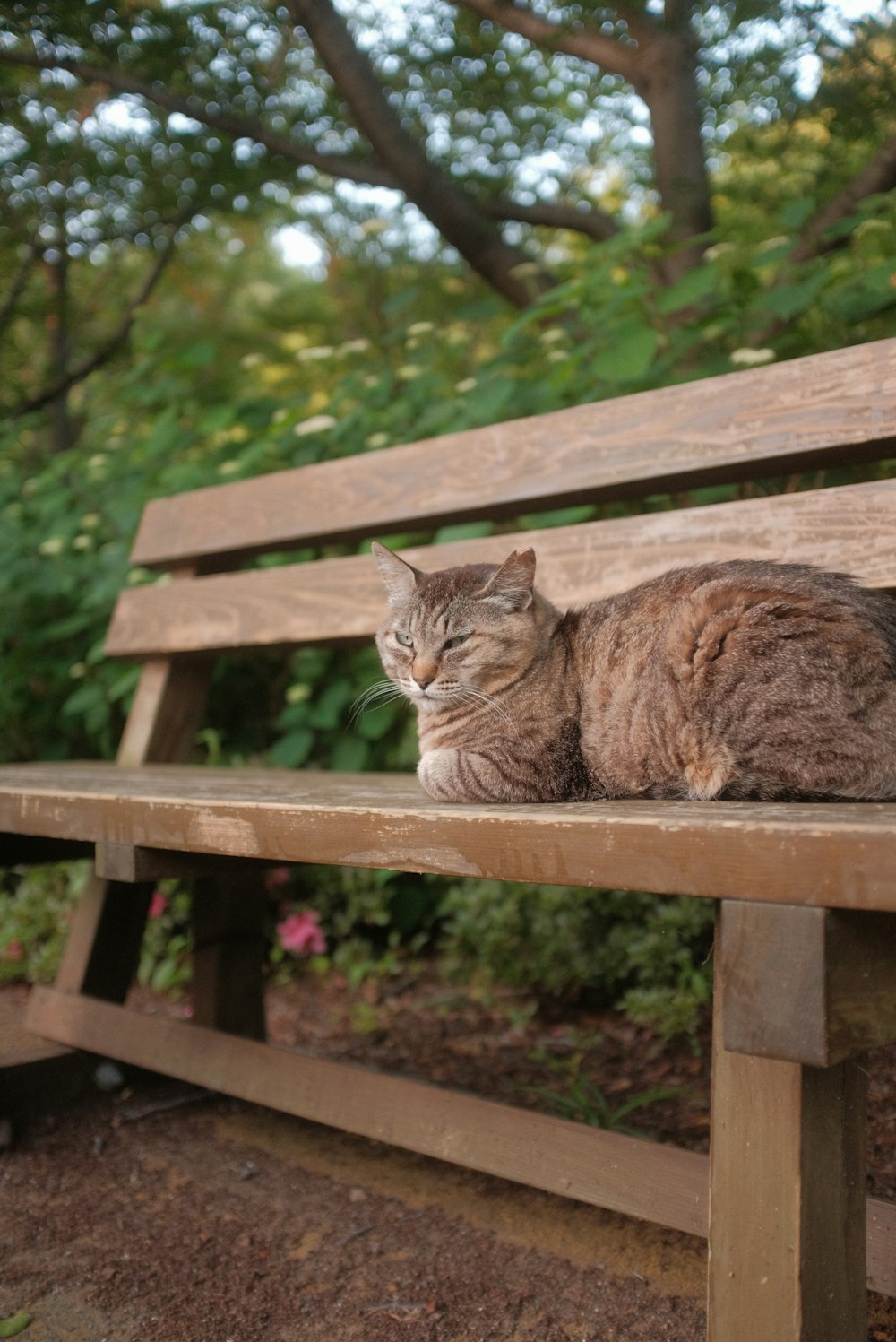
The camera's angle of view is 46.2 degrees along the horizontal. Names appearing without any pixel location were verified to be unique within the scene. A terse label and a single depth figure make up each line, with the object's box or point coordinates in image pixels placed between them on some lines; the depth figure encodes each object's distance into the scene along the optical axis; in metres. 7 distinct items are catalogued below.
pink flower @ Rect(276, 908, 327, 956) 3.53
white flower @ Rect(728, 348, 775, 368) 2.72
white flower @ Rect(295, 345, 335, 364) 3.81
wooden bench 1.07
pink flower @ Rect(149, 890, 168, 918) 3.80
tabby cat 1.50
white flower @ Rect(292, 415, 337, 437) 3.56
